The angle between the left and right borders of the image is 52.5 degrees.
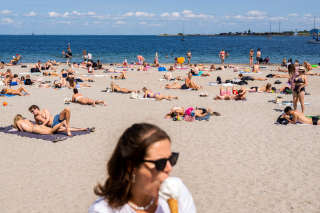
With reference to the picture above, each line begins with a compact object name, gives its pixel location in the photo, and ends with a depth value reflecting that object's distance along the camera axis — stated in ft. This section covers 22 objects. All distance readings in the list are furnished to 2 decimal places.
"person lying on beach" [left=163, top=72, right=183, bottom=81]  66.04
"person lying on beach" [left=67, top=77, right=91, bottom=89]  55.72
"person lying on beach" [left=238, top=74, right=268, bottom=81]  64.54
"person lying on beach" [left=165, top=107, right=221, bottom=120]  33.35
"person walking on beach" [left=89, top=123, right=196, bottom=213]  4.97
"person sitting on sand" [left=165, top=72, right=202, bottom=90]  54.13
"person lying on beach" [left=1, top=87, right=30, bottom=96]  49.03
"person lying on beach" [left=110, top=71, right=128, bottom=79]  69.87
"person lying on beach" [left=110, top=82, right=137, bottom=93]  51.66
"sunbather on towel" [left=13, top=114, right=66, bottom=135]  28.17
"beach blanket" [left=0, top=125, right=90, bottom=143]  26.76
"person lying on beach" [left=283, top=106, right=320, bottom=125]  30.84
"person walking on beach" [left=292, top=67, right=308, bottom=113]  33.33
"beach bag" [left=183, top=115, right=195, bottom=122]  32.89
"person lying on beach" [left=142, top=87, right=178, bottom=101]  45.01
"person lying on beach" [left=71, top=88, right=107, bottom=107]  41.74
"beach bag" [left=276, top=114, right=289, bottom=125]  31.08
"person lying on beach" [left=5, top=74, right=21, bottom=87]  58.95
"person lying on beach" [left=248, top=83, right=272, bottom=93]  51.29
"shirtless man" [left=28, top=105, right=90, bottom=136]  28.09
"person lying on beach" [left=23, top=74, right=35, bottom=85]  60.80
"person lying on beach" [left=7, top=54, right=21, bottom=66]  104.84
